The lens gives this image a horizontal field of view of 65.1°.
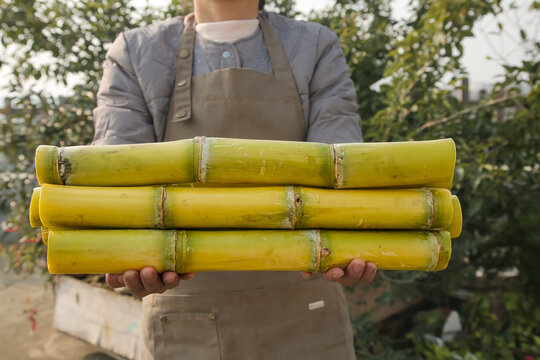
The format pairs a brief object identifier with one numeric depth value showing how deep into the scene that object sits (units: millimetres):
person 1433
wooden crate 2814
